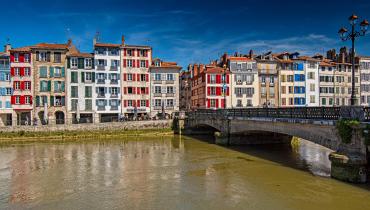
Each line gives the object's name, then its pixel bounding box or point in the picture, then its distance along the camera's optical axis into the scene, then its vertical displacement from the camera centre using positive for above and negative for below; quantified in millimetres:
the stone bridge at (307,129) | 14734 -1617
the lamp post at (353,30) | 14748 +3913
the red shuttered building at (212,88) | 54156 +3460
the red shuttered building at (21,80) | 48500 +4496
